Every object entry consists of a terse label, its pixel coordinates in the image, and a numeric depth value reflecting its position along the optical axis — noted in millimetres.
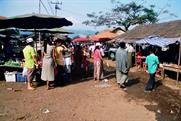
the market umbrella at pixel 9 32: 10505
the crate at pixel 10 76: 6927
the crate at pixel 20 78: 6963
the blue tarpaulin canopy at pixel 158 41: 8458
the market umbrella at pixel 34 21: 6549
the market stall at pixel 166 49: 7961
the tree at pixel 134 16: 23550
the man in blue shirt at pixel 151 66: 6063
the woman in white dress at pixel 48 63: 5959
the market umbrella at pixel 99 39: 19012
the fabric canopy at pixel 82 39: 20357
